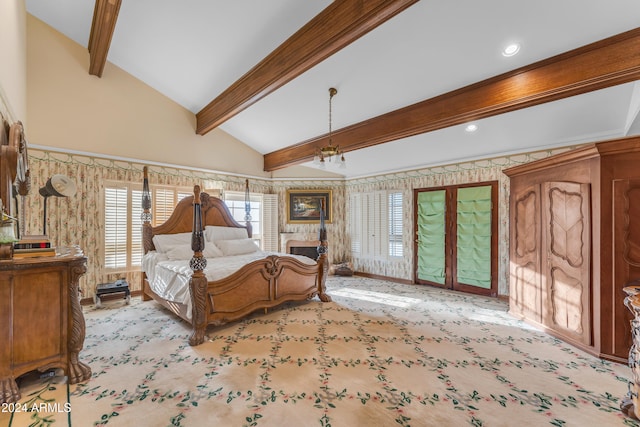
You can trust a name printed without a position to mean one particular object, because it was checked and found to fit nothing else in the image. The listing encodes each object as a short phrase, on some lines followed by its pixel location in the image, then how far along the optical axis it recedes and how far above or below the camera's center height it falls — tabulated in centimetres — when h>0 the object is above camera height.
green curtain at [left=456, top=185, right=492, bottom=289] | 482 -41
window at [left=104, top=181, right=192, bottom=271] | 444 -17
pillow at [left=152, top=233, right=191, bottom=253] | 421 -43
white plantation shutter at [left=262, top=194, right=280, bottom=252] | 654 -21
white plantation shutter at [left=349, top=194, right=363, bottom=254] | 652 -16
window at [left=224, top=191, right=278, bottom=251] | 649 -14
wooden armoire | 252 -30
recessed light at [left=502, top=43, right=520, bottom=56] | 260 +165
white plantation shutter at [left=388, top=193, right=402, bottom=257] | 598 -22
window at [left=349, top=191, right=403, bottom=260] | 602 -24
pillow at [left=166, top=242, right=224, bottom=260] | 404 -60
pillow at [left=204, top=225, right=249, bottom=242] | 479 -35
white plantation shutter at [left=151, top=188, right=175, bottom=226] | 494 +20
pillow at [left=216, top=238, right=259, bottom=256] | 468 -58
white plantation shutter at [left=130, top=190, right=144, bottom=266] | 468 -26
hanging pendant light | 347 +82
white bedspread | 315 -73
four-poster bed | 304 -75
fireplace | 654 -69
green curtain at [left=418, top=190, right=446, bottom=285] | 537 -43
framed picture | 670 +26
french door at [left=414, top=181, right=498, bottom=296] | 479 -44
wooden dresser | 192 -81
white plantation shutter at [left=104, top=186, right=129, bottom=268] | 442 -20
